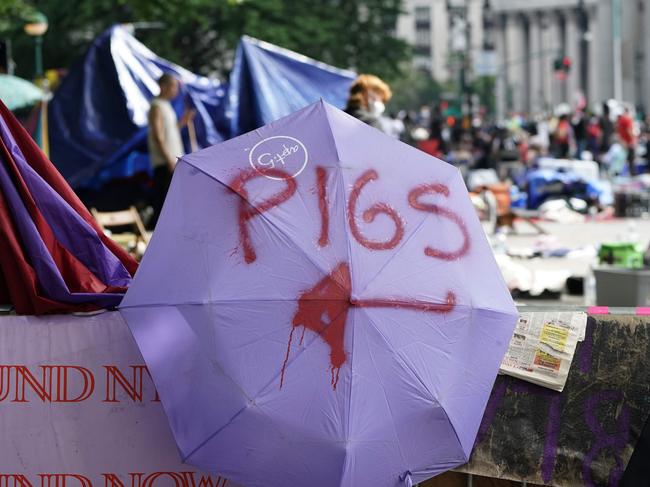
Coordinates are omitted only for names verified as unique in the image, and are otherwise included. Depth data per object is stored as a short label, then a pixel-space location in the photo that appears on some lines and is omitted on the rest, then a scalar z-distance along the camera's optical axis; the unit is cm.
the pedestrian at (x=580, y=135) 3854
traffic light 5456
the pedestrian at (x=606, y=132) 3641
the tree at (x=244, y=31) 4238
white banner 478
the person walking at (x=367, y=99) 920
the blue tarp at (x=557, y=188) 2272
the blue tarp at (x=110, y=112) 1584
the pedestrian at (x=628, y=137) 3309
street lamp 2989
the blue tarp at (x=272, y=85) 1638
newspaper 486
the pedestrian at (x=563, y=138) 3716
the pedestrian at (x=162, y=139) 1225
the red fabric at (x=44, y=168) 509
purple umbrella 418
